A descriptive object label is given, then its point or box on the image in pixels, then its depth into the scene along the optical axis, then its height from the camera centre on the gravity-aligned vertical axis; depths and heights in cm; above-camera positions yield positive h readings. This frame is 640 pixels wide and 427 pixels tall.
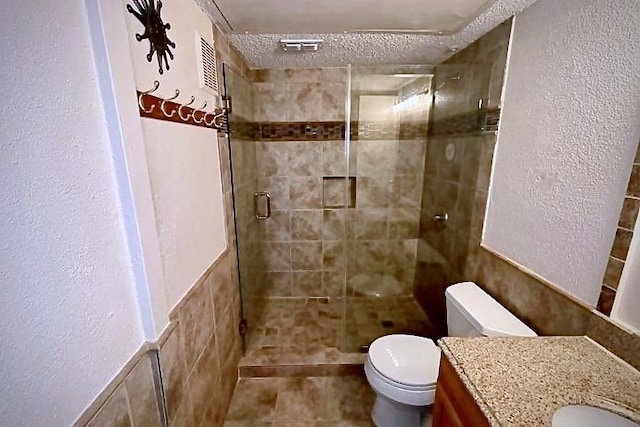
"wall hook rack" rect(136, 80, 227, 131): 88 +17
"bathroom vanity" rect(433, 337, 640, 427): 71 -63
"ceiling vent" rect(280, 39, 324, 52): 175 +71
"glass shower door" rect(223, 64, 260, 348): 181 -25
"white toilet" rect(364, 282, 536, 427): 128 -108
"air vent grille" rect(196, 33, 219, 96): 128 +43
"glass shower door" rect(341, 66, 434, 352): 218 -39
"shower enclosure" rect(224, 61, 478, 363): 216 -43
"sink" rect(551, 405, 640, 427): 71 -67
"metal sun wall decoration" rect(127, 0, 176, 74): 87 +42
